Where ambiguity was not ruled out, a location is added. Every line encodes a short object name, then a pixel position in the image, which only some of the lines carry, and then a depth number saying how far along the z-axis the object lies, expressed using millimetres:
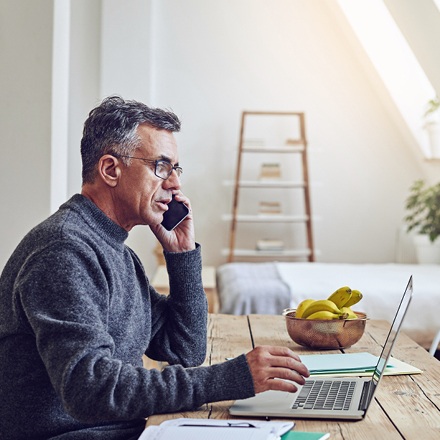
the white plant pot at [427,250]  5680
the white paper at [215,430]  1101
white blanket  3646
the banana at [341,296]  1865
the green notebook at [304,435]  1119
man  1153
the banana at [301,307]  1857
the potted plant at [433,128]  5590
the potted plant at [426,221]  5336
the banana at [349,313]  1828
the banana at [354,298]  1861
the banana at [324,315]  1811
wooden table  1185
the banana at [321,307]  1828
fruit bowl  1786
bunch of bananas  1817
